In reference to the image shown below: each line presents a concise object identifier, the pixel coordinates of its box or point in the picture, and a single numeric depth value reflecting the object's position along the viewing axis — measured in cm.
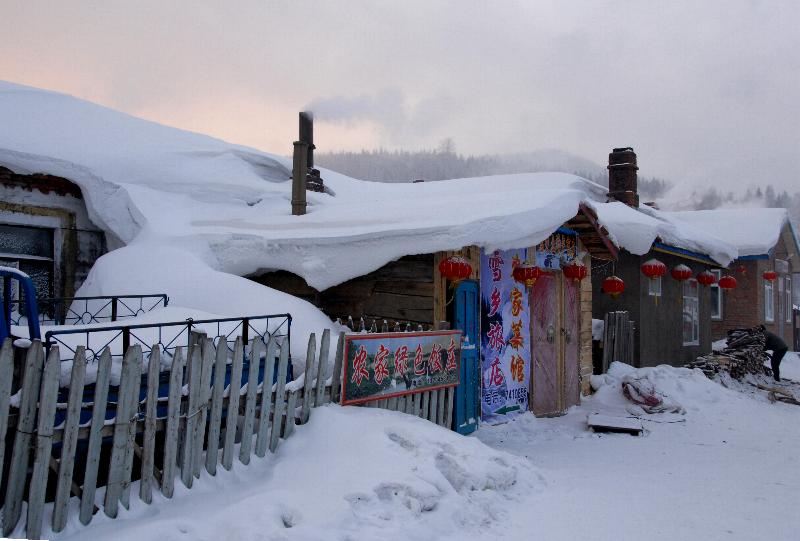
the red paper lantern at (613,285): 1213
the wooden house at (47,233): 965
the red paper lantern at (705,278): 1627
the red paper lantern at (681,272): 1509
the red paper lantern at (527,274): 968
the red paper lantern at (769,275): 1959
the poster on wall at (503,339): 920
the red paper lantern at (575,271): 1081
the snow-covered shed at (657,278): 1388
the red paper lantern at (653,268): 1280
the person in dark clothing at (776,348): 1498
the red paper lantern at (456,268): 755
